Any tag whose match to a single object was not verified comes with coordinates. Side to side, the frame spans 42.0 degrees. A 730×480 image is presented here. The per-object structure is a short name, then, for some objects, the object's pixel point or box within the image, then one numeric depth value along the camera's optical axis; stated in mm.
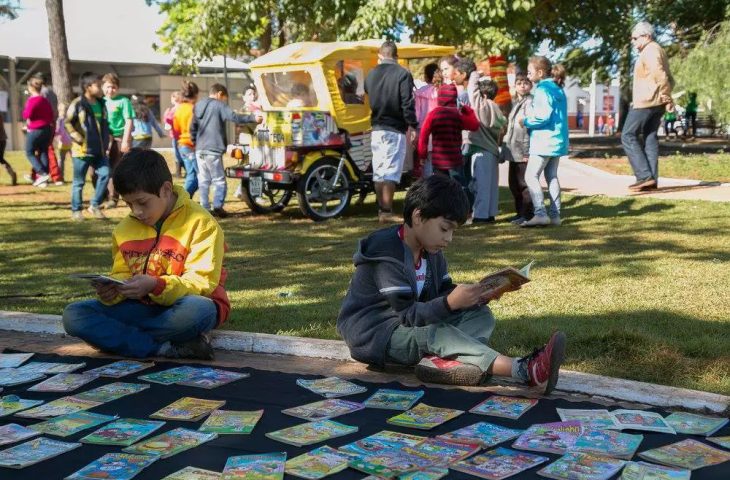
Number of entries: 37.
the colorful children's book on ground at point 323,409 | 4133
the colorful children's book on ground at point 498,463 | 3420
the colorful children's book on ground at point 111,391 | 4414
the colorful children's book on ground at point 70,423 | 3934
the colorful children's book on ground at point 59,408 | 4176
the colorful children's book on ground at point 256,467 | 3376
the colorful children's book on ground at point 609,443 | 3609
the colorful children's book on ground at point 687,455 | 3490
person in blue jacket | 9953
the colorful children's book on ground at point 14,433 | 3812
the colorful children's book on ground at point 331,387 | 4488
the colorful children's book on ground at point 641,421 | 3887
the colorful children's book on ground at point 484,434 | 3766
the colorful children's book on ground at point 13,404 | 4227
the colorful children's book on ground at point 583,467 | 3363
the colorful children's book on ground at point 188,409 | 4113
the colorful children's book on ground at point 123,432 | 3797
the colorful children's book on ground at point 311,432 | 3797
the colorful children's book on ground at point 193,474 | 3365
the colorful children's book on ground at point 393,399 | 4274
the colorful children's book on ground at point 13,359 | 5043
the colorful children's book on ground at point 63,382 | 4586
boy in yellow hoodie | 5098
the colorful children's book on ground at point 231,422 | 3930
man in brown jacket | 12422
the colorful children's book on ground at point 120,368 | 4844
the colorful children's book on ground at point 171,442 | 3660
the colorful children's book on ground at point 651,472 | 3342
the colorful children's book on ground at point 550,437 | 3682
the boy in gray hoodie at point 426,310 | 4430
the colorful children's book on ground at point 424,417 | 3990
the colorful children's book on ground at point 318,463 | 3424
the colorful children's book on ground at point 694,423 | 3856
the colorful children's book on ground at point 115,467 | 3402
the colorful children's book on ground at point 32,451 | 3539
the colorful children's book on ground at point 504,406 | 4113
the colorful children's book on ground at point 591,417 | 3938
